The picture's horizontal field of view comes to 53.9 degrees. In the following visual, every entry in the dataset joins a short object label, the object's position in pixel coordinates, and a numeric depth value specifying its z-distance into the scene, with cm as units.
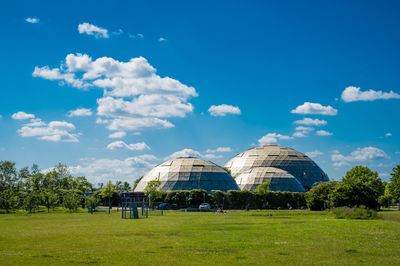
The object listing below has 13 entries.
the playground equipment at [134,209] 5400
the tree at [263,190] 10706
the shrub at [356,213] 4390
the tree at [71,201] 8012
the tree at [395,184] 8775
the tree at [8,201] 7812
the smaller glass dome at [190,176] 12000
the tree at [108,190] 10232
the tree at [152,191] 9838
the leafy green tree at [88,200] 7884
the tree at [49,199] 8025
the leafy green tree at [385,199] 10622
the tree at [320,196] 8569
